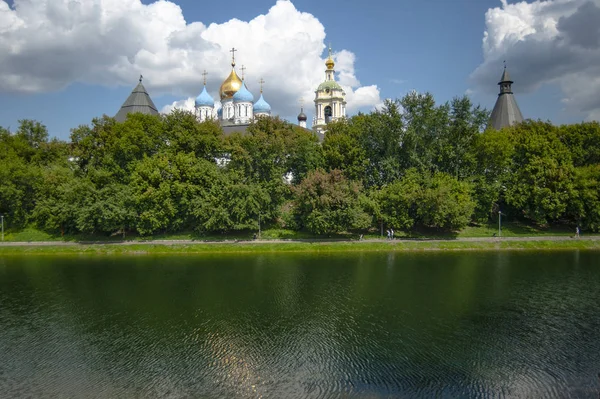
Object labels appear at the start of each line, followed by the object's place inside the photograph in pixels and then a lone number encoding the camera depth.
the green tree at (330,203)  37.00
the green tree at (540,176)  37.84
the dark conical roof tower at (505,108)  59.81
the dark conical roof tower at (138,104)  57.83
